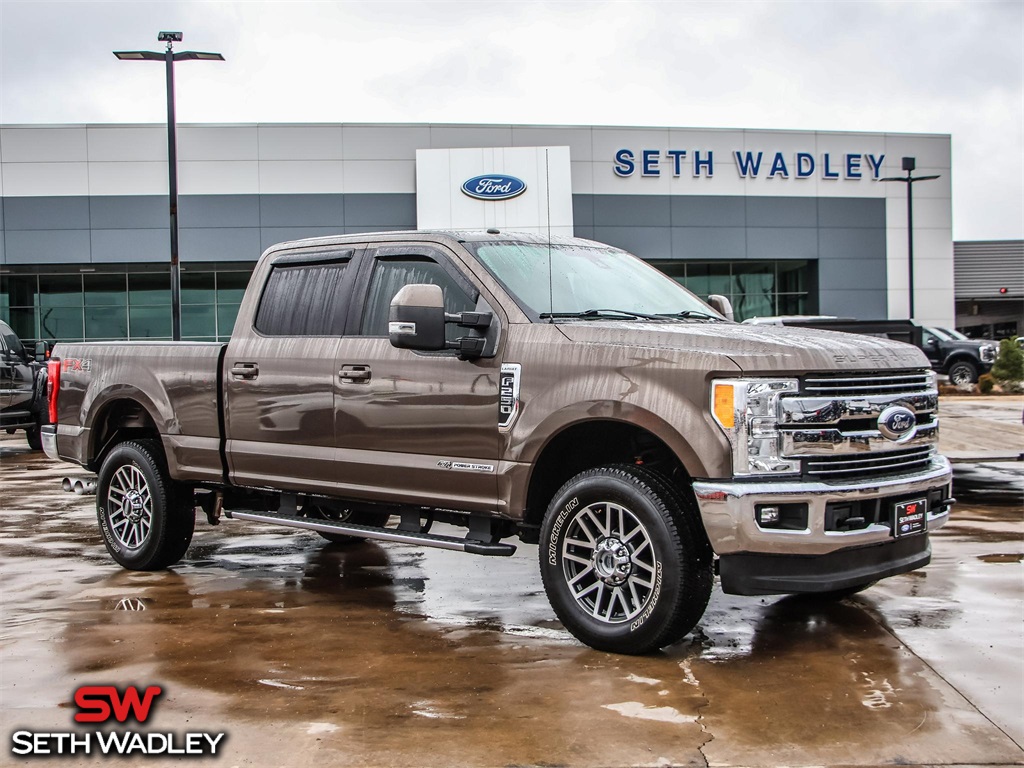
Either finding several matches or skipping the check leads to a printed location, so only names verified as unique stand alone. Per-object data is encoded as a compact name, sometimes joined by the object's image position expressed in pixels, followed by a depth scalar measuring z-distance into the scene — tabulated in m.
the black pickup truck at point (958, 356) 31.44
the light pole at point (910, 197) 36.47
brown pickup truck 5.12
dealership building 37.59
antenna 5.97
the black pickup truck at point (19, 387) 16.25
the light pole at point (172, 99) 20.28
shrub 29.34
